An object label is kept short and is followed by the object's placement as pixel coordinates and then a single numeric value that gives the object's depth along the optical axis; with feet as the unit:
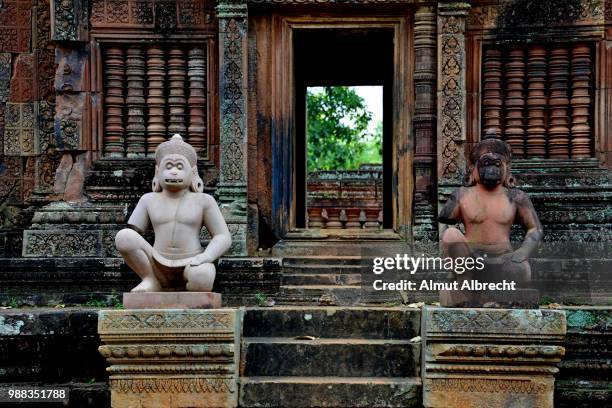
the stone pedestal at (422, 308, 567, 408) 20.25
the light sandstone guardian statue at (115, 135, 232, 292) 22.13
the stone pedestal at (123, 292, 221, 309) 21.44
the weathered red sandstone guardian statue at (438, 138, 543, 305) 22.70
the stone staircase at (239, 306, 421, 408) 21.06
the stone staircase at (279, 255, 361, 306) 28.68
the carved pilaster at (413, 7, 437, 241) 30.60
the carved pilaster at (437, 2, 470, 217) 30.17
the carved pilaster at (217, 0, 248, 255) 30.50
